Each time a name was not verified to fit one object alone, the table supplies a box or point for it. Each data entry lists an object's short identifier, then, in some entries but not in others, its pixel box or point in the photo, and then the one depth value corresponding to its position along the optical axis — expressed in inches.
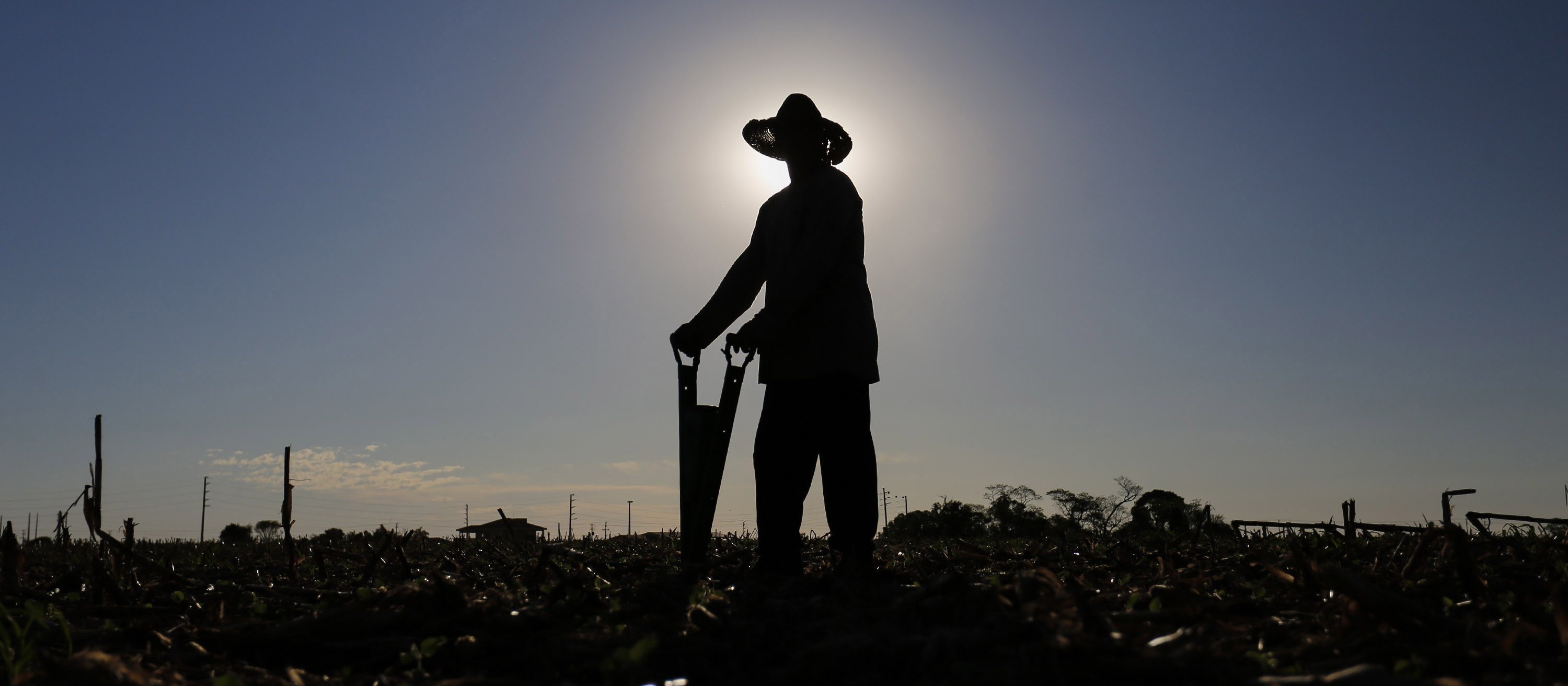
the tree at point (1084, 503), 2112.5
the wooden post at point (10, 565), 135.4
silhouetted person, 160.6
